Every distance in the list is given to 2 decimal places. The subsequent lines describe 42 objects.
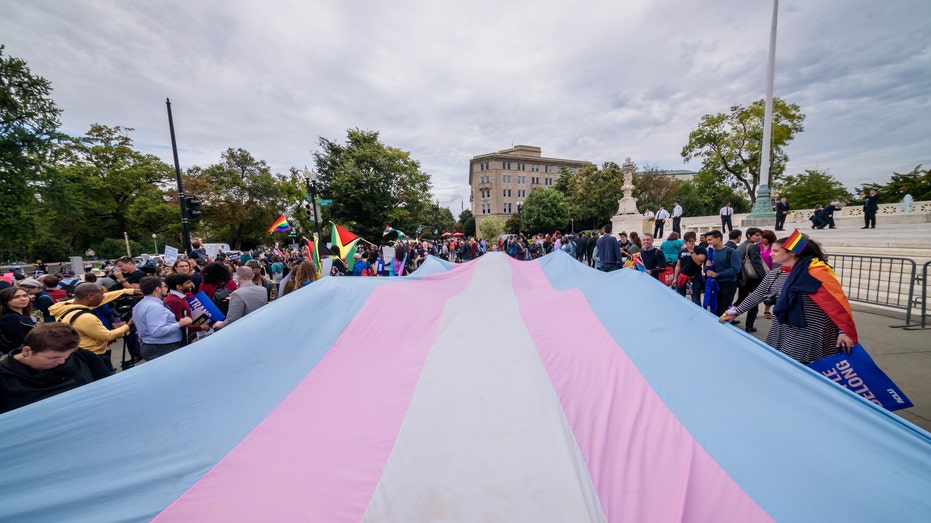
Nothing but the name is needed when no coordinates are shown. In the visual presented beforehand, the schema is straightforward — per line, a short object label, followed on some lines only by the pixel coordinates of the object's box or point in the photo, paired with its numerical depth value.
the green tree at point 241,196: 34.53
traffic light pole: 9.03
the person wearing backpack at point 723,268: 5.12
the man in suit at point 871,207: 13.96
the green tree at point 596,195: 40.72
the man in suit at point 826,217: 16.08
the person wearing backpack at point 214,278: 4.55
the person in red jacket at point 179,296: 3.80
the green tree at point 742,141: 29.75
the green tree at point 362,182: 23.55
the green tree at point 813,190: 44.44
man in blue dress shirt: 3.35
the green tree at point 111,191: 27.69
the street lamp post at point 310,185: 10.85
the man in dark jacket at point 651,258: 6.59
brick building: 66.25
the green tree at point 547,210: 45.78
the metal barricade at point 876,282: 6.77
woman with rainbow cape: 2.63
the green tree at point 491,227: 54.25
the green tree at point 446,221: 70.89
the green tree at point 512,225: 56.78
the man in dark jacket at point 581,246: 13.84
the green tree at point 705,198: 41.12
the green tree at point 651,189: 41.62
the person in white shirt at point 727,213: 15.63
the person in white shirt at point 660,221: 16.46
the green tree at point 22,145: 13.23
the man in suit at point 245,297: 3.93
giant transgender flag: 1.53
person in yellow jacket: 3.04
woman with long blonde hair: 4.88
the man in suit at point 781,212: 14.70
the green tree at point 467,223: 74.00
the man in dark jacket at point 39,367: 2.10
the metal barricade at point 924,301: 5.30
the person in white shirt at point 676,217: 15.66
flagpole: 14.05
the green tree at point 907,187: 29.77
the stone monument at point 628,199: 20.67
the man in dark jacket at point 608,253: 8.27
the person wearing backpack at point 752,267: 5.48
